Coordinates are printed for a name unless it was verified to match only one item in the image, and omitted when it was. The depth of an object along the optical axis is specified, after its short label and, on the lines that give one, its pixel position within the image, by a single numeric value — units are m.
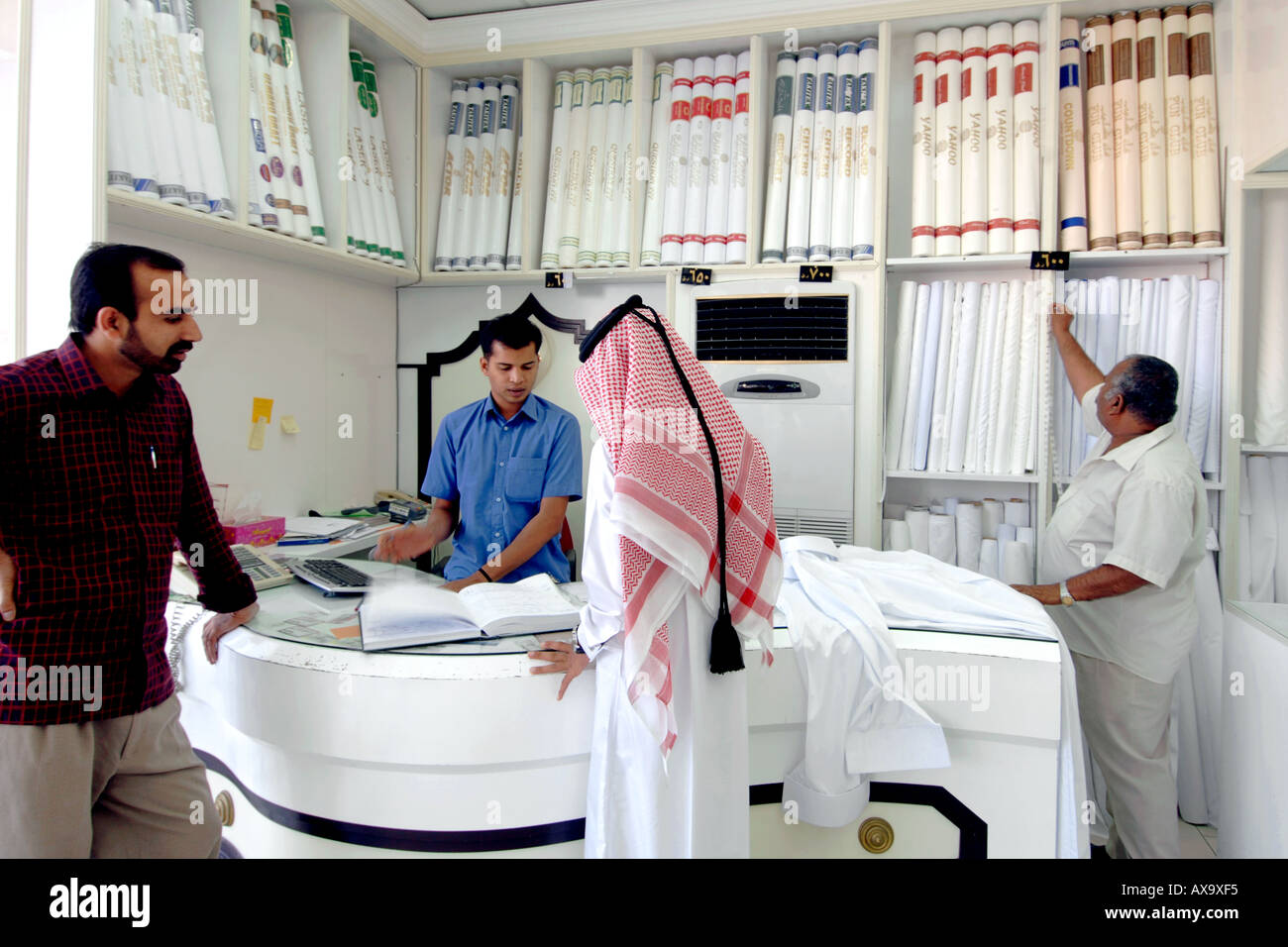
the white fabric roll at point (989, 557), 3.09
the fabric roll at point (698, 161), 3.37
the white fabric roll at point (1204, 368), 2.90
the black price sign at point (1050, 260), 2.96
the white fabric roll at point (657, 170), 3.42
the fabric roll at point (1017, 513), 3.12
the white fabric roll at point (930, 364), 3.17
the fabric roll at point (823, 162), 3.21
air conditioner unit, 3.17
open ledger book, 1.70
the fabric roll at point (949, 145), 3.12
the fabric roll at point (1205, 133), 2.88
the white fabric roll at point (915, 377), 3.19
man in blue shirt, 2.48
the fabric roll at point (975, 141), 3.09
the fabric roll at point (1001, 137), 3.05
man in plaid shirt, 1.40
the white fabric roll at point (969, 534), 3.14
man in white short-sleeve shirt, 2.37
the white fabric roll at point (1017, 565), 3.00
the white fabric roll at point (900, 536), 3.22
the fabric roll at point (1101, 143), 3.00
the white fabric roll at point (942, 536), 3.14
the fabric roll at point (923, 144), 3.16
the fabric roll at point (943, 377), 3.16
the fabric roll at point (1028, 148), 3.02
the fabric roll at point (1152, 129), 2.94
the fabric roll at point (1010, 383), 3.08
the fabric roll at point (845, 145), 3.20
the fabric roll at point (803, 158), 3.23
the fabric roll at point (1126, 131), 2.96
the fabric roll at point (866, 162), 3.16
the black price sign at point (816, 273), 3.17
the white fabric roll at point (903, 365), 3.22
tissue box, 2.76
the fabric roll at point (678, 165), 3.38
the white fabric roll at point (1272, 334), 2.88
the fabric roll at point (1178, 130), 2.93
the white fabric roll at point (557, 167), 3.56
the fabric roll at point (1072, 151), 3.02
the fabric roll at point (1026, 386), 3.04
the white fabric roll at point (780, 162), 3.28
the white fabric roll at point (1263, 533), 2.98
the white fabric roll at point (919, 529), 3.21
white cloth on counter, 1.76
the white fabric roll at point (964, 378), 3.12
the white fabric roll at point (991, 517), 3.17
